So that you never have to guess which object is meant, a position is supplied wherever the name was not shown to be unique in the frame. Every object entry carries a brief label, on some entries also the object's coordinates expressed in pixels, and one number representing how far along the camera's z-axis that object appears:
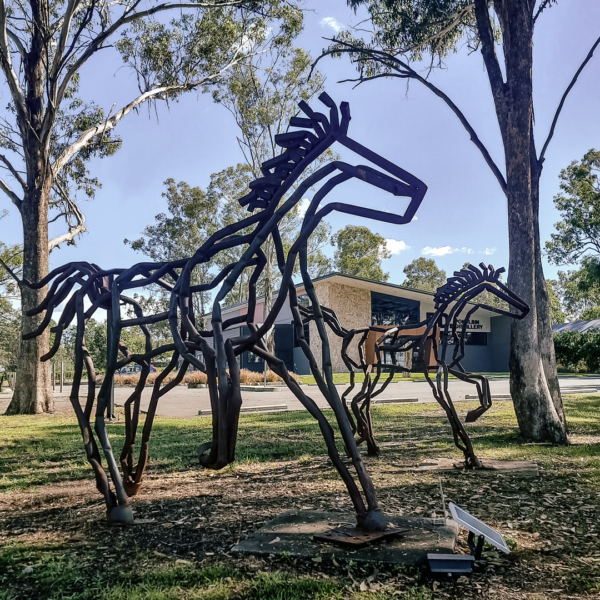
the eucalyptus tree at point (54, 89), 11.38
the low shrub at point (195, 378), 21.58
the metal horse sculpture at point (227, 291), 2.78
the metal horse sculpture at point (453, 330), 5.61
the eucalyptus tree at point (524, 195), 7.29
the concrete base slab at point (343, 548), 2.97
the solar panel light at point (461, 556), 2.67
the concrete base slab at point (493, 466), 5.32
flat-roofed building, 30.70
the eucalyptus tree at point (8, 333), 31.62
